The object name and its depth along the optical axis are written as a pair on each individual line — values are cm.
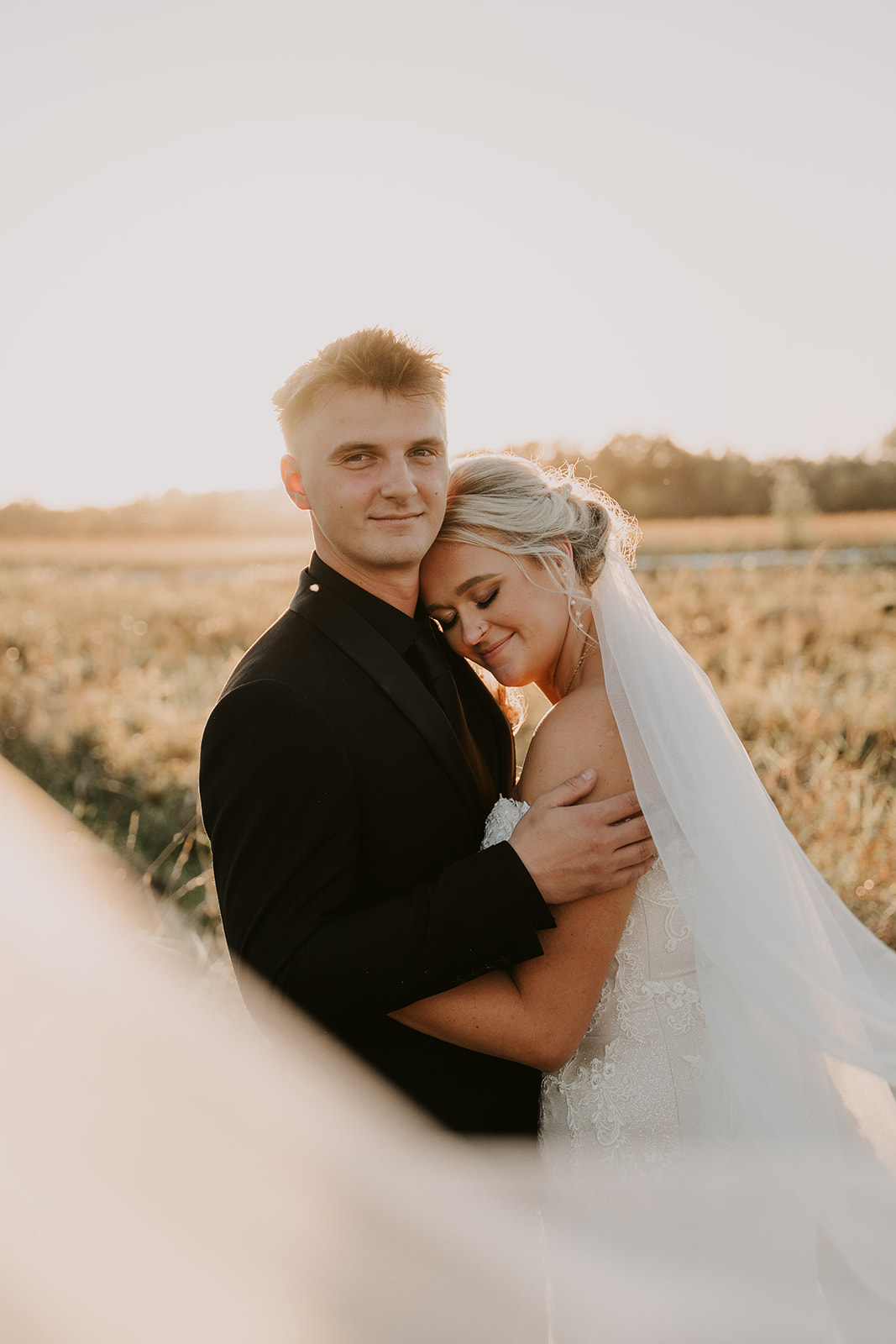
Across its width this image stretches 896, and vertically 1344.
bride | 236
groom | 212
